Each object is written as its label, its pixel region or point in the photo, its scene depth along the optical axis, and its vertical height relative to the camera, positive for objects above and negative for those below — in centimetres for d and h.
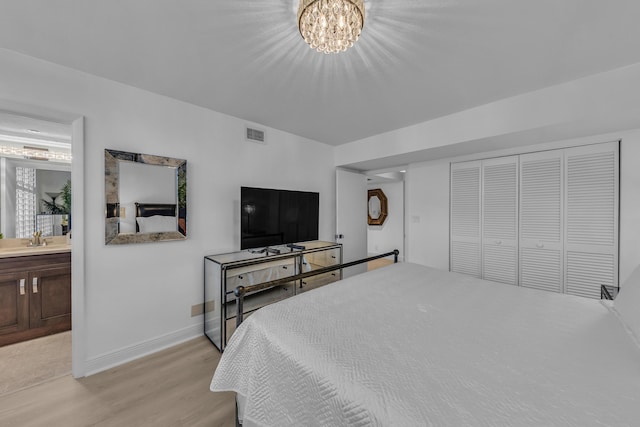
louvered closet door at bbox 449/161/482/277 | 328 -7
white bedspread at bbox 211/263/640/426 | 80 -61
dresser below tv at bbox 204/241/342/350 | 236 -69
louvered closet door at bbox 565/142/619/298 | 243 -6
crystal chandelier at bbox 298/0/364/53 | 120 +94
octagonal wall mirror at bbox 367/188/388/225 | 638 +14
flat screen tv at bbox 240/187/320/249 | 282 -5
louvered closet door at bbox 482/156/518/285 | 300 -9
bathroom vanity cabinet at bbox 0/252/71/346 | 236 -82
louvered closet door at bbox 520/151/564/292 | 272 -9
